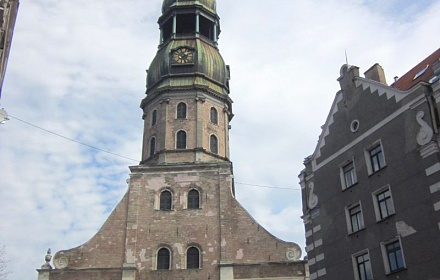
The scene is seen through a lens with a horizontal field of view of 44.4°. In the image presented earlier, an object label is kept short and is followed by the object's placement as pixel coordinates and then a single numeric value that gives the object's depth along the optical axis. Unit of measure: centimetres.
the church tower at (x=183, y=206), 2997
